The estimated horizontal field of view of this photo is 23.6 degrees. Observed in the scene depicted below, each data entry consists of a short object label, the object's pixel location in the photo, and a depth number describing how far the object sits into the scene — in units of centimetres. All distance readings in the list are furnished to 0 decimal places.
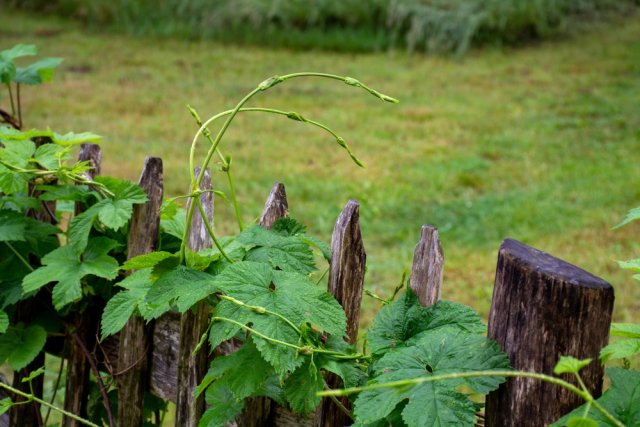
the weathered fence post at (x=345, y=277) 160
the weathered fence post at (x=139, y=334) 183
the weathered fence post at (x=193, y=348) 174
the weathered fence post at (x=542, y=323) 140
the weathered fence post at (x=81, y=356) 196
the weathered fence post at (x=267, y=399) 169
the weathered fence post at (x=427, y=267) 154
